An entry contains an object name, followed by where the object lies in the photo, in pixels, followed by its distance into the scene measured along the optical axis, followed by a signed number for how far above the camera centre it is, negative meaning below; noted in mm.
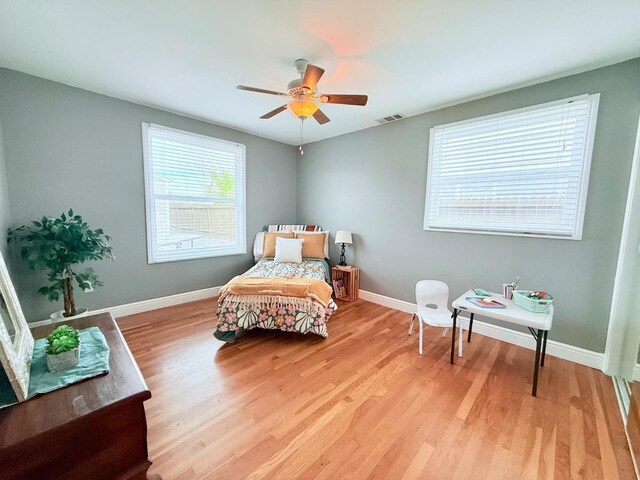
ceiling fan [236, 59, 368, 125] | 1857 +956
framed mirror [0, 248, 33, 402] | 786 -511
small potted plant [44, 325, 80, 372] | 938 -564
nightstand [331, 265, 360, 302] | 3658 -953
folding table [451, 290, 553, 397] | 1745 -710
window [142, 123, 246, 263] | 3115 +228
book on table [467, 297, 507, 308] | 2029 -693
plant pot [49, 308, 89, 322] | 2215 -1020
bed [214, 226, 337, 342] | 2428 -1013
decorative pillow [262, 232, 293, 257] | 3803 -444
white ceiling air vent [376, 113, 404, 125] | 3143 +1315
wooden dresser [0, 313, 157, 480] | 693 -696
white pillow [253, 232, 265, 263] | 4023 -551
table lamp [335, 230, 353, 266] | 3705 -320
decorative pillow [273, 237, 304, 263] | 3574 -536
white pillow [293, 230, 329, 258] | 3907 -423
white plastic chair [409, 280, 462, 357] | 2475 -807
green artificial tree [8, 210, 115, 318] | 2135 -396
